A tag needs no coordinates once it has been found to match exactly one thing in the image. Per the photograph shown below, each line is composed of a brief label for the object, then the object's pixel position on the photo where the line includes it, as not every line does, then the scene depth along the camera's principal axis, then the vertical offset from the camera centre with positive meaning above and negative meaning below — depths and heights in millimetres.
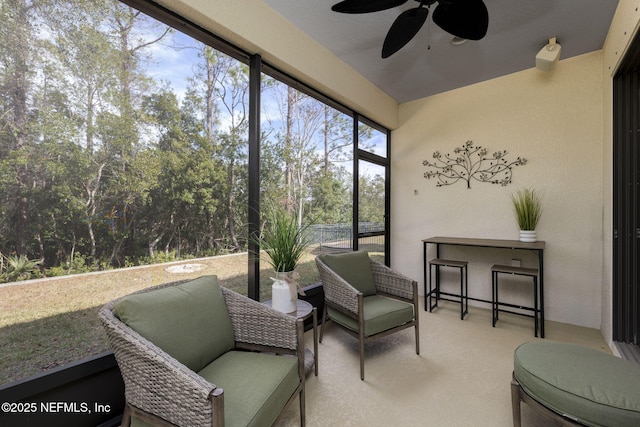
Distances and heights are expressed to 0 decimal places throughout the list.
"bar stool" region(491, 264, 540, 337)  2850 -737
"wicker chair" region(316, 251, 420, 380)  2197 -761
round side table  1977 -736
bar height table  2768 -346
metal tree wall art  3463 +617
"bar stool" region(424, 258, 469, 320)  3293 -956
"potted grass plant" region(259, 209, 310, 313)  2014 -314
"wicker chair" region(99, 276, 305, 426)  1102 -695
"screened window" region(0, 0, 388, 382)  1362 +301
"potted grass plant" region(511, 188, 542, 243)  3145 +11
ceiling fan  1653 +1247
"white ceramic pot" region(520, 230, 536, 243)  3125 -261
